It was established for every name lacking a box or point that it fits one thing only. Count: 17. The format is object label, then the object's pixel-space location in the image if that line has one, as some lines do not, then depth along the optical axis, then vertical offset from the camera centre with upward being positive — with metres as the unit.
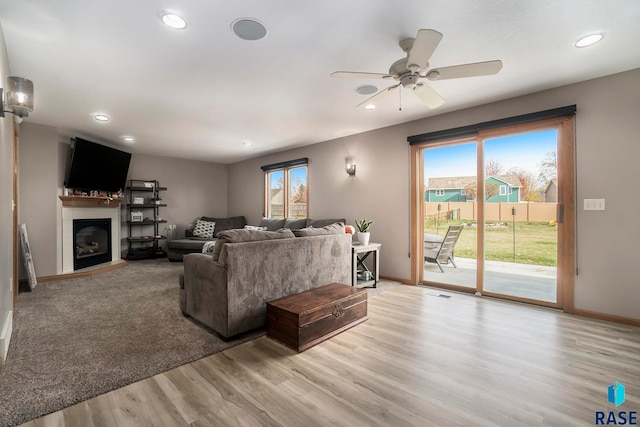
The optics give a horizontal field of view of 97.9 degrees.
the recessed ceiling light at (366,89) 3.14 +1.42
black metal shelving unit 6.42 -0.12
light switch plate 2.96 +0.08
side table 3.94 -0.82
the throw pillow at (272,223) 6.12 -0.22
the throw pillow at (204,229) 6.91 -0.38
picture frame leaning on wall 4.09 -0.66
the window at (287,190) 6.19 +0.56
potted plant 4.29 -0.31
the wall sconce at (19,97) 1.94 +0.83
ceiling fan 1.85 +1.11
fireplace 4.84 -0.13
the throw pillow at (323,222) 5.11 -0.16
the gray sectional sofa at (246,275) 2.40 -0.59
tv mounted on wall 4.91 +0.90
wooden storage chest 2.30 -0.92
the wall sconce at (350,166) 5.09 +0.86
